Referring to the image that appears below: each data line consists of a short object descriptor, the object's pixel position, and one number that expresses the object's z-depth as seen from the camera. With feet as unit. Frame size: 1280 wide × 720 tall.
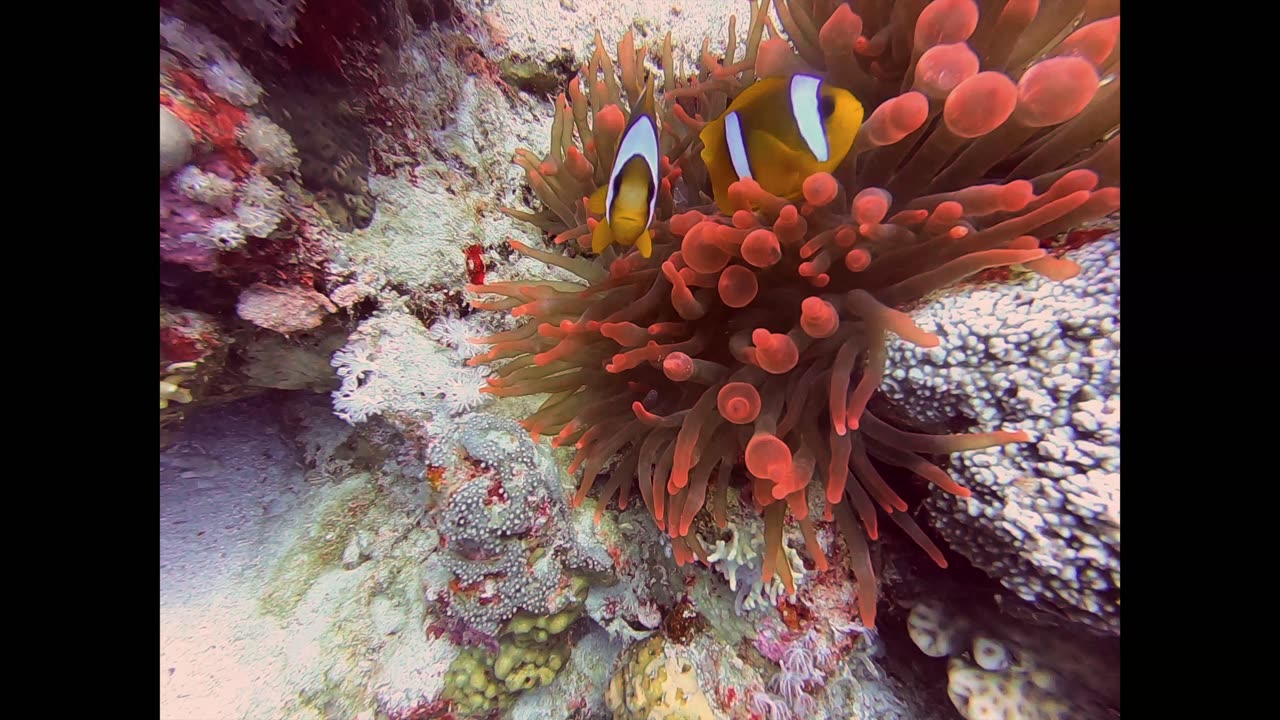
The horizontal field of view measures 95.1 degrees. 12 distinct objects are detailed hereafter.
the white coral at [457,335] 1.72
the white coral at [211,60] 1.32
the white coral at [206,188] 1.30
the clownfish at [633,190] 1.14
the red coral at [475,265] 1.75
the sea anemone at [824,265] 1.01
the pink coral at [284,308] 1.46
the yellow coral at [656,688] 1.54
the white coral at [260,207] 1.38
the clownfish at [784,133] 1.06
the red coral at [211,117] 1.30
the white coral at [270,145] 1.40
